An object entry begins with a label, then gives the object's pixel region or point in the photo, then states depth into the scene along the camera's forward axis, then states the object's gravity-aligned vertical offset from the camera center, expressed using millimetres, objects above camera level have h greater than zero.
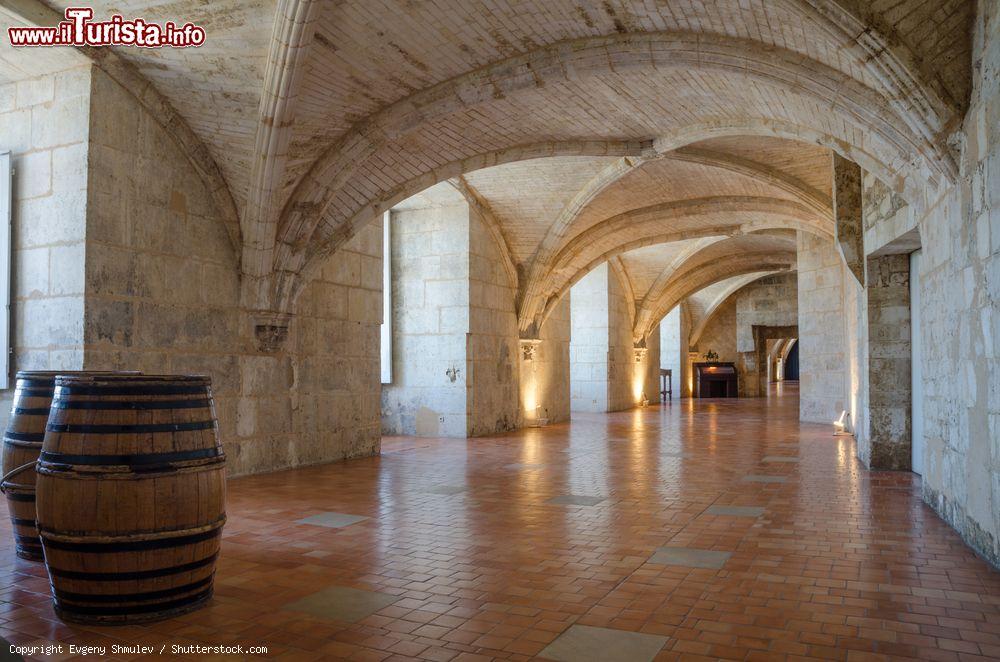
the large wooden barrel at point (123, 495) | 2852 -505
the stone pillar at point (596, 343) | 18125 +456
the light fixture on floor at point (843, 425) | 11933 -1069
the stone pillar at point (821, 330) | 13398 +553
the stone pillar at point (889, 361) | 7285 -7
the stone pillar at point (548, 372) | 13820 -183
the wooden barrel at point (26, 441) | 3869 -395
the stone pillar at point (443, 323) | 11680 +630
